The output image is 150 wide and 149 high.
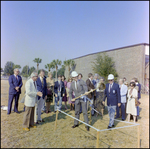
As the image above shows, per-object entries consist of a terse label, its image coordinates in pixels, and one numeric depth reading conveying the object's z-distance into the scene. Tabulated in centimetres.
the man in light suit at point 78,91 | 450
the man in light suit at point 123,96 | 586
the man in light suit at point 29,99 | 411
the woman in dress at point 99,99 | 613
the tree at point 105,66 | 2337
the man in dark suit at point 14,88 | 598
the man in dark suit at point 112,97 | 466
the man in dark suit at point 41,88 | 493
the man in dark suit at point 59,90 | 647
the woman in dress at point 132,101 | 540
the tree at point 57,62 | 4375
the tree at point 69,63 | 3767
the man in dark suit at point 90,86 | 605
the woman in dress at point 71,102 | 721
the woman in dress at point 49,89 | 640
